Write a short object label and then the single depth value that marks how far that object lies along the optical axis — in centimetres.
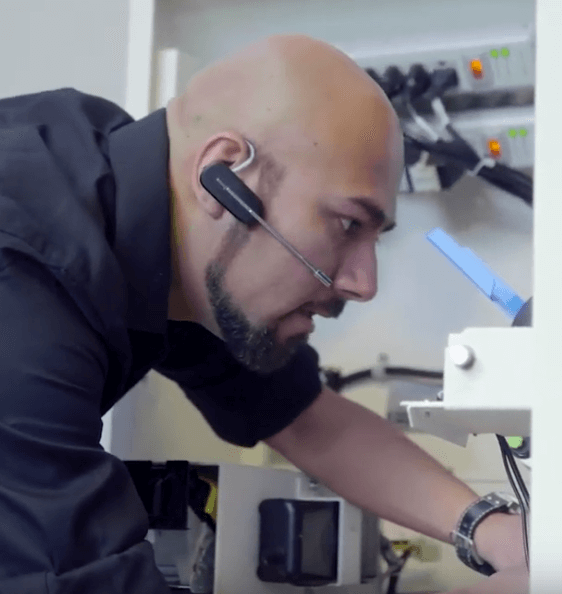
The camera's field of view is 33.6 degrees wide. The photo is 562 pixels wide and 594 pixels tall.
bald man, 83
